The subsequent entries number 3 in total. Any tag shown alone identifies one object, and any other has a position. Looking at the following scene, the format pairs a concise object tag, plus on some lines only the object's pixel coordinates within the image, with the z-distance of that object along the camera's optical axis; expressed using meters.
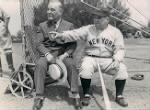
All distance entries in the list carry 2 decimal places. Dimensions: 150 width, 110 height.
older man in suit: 5.18
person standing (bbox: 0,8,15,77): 7.09
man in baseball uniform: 5.31
